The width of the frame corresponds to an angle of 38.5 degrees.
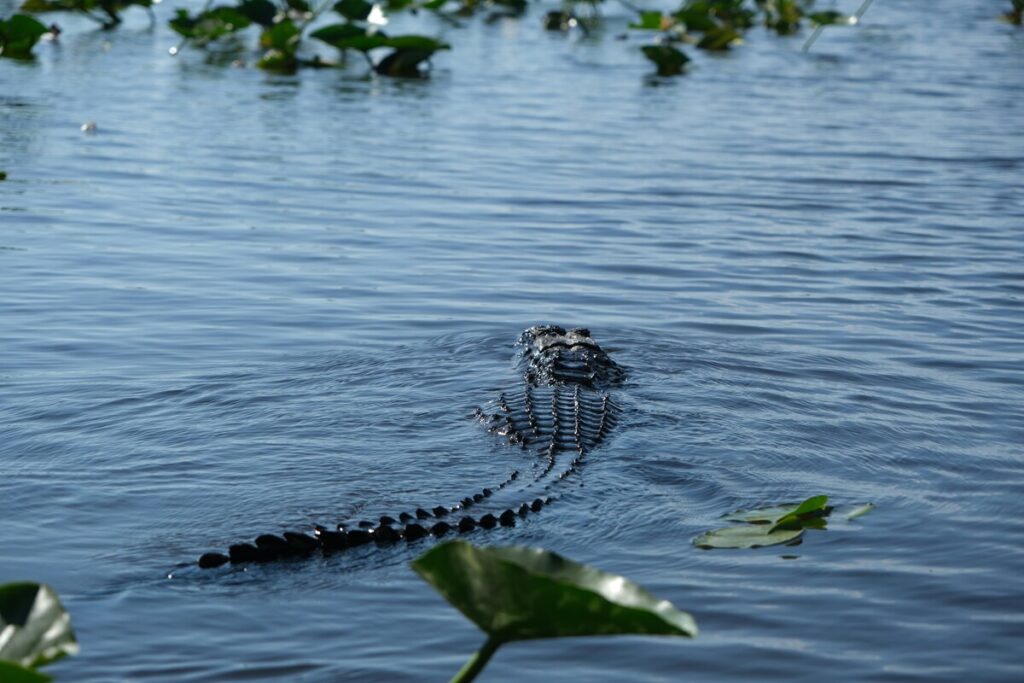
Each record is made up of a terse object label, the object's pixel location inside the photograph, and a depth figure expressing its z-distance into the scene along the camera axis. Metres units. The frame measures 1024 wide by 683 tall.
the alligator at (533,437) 4.26
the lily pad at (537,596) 2.14
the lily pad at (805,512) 4.40
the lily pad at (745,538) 4.43
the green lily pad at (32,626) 2.14
